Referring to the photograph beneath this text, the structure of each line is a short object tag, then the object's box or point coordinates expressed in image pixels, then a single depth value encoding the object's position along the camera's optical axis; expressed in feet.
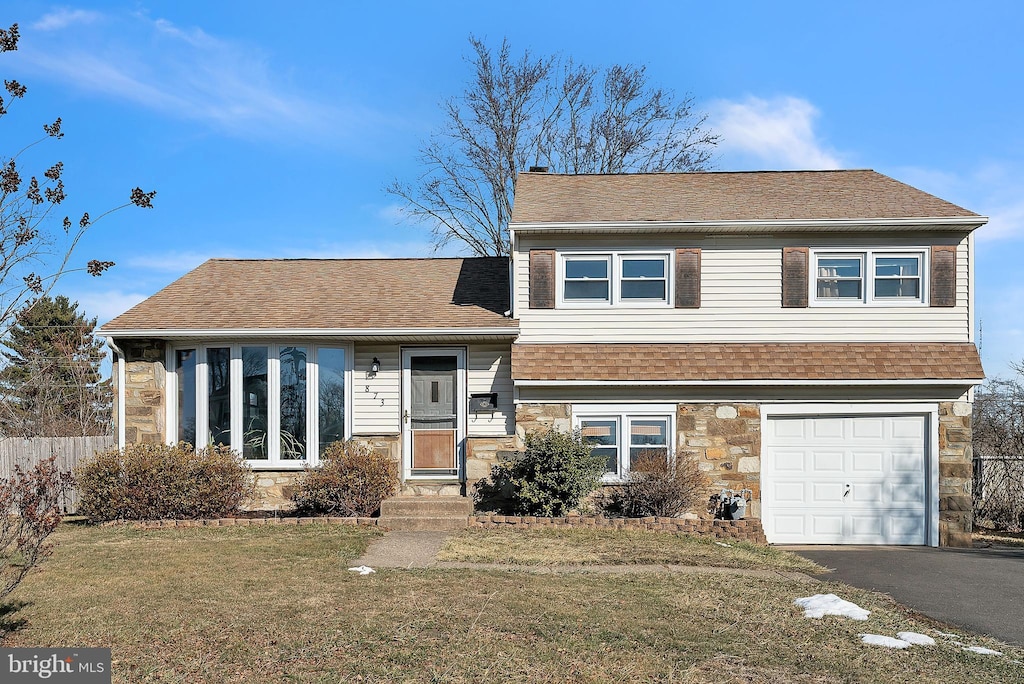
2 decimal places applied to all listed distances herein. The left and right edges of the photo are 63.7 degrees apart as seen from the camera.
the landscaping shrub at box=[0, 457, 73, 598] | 20.12
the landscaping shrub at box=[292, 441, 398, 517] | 40.88
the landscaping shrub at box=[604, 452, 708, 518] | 41.19
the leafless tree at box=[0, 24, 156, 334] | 43.39
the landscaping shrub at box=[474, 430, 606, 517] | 39.96
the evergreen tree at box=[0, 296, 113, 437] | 73.87
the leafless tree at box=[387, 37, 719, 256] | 84.58
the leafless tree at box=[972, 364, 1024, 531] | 48.73
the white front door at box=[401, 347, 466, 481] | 45.57
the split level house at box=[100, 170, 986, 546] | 43.52
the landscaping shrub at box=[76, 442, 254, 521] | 39.63
